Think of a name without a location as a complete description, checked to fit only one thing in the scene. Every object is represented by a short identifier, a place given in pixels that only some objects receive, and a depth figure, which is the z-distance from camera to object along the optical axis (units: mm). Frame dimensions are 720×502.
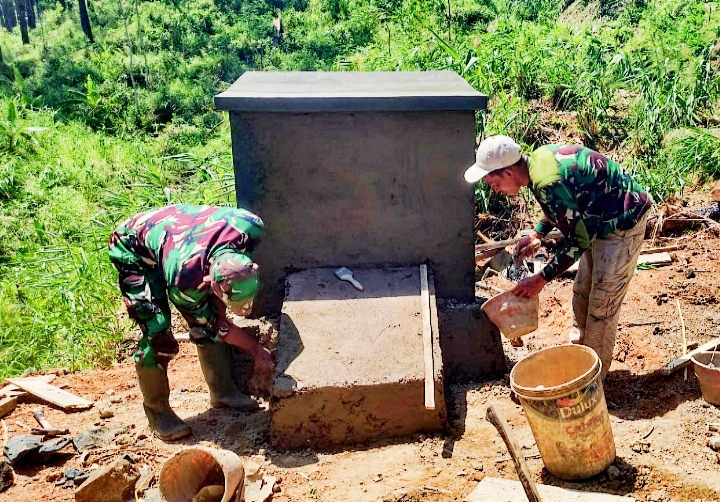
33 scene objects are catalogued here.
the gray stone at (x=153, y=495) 3552
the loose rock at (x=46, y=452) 4070
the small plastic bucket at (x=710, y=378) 3996
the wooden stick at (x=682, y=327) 4849
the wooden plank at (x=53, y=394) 4789
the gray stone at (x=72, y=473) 3896
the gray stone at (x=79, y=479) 3861
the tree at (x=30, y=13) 22177
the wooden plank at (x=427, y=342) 3848
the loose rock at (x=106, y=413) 4652
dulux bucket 3242
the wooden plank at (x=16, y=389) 4926
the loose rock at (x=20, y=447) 4012
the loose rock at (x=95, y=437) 4175
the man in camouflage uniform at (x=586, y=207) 3939
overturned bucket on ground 3260
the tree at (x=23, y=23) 19906
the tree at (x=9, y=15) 25112
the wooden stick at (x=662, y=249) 6562
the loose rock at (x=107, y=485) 3518
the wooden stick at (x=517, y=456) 2932
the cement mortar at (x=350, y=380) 3979
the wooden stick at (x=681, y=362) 4516
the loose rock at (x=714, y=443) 3578
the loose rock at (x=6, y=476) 3856
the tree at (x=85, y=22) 18012
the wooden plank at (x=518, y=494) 3109
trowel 4730
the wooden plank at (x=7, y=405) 4711
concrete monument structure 4637
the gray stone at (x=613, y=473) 3396
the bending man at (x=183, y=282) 3812
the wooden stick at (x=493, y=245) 6637
